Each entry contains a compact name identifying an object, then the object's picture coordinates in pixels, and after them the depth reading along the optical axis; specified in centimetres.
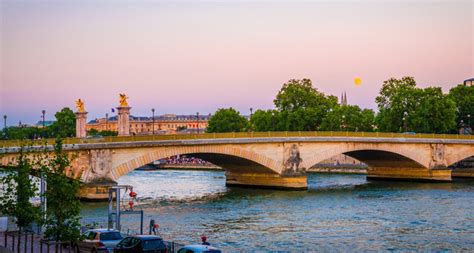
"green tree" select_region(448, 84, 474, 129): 10369
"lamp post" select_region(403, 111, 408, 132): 10041
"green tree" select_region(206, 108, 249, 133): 13162
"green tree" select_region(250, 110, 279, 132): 11462
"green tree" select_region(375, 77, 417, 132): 10019
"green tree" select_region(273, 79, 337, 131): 10900
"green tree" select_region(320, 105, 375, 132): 10794
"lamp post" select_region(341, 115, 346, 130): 10946
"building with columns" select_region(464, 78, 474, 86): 16338
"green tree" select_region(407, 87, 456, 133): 9612
